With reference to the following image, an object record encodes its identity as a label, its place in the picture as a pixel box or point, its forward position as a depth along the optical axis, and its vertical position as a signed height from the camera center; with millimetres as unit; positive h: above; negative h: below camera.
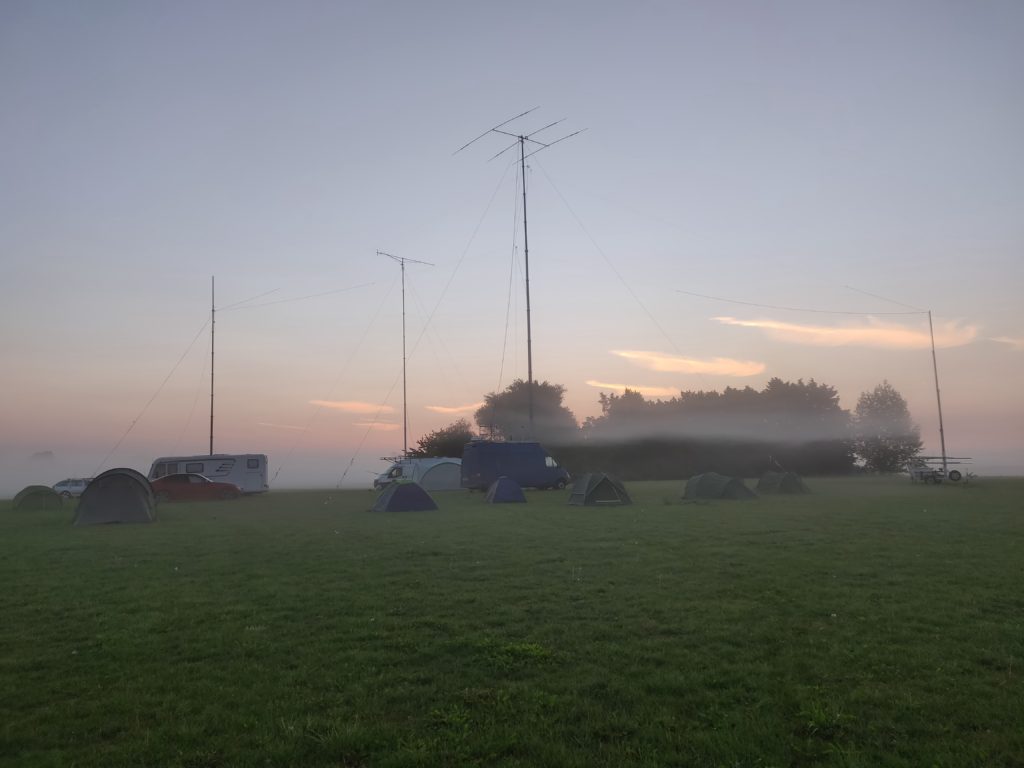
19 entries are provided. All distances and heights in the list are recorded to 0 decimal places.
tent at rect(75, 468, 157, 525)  25703 -1390
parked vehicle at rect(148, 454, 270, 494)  44750 -271
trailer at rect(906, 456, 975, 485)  45750 -1877
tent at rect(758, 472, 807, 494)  36531 -1858
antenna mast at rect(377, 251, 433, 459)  55875 +3783
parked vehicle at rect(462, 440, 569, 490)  42188 -558
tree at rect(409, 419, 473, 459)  72562 +1523
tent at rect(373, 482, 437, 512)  29000 -1779
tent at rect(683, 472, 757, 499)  32875 -1845
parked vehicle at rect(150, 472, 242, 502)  40156 -1517
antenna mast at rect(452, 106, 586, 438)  44781 +14346
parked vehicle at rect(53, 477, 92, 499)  48625 -1495
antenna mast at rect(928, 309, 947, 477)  51812 +4081
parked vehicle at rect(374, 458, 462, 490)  50469 -1115
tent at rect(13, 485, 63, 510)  35375 -1649
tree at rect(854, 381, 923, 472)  83750 +2084
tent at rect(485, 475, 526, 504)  34500 -1886
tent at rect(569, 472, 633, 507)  30656 -1782
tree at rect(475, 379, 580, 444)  99444 +6901
